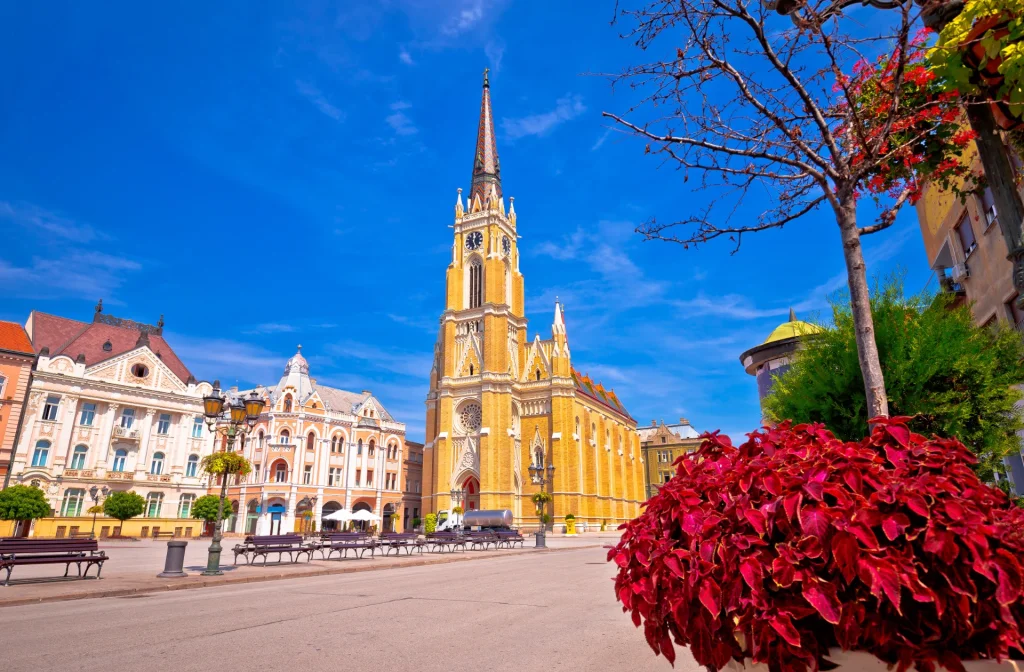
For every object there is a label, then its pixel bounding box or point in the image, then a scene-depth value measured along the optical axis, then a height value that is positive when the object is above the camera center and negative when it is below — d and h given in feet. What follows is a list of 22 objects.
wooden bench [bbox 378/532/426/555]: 78.74 -4.25
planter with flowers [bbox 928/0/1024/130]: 16.60 +13.07
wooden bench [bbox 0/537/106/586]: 37.96 -2.90
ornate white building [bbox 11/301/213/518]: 130.31 +20.31
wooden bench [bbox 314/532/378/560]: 69.41 -4.43
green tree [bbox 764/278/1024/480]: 26.12 +5.71
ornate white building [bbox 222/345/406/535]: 173.78 +14.33
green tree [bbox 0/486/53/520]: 93.91 +0.73
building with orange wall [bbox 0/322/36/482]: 121.08 +24.87
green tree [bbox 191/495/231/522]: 122.93 +0.30
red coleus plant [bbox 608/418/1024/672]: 7.03 -0.70
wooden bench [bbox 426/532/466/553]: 89.76 -4.59
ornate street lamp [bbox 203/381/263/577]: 53.31 +8.69
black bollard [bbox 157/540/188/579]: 45.24 -3.74
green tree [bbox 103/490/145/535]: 112.78 +0.66
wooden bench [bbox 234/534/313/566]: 56.24 -3.50
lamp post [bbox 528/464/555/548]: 104.32 +7.54
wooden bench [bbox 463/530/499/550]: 95.76 -4.75
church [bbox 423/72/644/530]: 183.42 +33.16
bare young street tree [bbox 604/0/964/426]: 16.96 +11.88
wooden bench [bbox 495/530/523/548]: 102.94 -5.34
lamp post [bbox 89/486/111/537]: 133.01 +3.44
